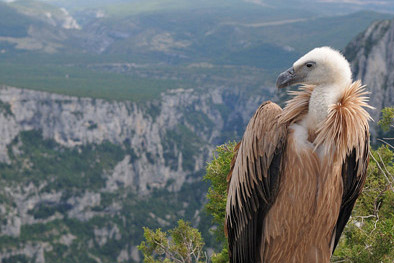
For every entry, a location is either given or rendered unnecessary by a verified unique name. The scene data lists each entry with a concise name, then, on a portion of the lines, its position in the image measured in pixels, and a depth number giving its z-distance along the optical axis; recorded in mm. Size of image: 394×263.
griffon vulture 4805
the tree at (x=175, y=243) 9758
